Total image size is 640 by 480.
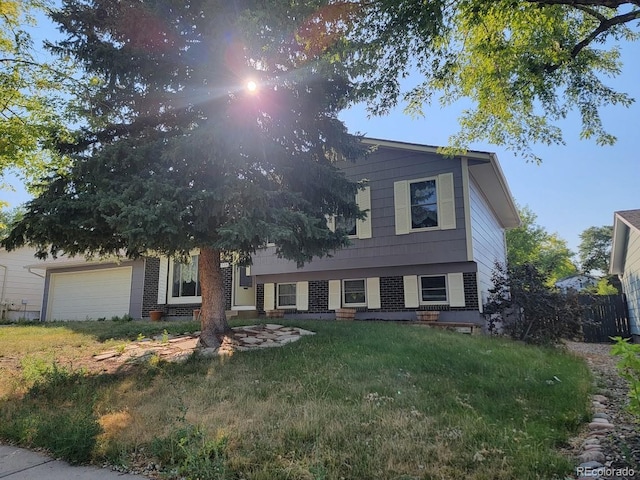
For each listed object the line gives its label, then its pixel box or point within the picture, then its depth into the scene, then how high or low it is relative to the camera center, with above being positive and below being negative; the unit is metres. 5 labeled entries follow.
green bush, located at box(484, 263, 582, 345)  10.56 -0.22
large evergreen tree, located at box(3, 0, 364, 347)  6.34 +2.74
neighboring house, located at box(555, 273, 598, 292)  26.84 +1.59
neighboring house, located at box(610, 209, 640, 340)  13.46 +1.70
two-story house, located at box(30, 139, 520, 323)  11.70 +1.35
